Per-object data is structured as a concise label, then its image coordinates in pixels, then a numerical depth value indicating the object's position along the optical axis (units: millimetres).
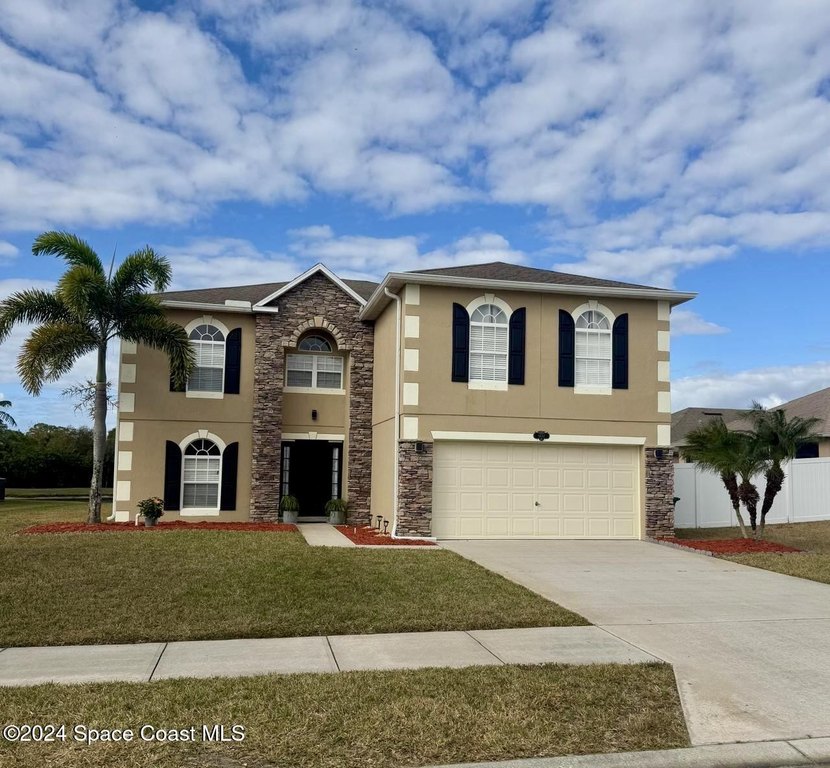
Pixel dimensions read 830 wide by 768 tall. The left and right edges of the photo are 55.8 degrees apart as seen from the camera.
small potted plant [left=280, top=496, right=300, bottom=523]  19484
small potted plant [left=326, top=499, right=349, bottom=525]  19891
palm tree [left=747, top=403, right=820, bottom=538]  16891
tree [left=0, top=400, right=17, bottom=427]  37328
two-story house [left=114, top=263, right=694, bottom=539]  17203
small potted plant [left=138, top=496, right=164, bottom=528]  18125
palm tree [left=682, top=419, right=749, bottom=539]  16781
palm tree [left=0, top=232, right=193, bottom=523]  17391
